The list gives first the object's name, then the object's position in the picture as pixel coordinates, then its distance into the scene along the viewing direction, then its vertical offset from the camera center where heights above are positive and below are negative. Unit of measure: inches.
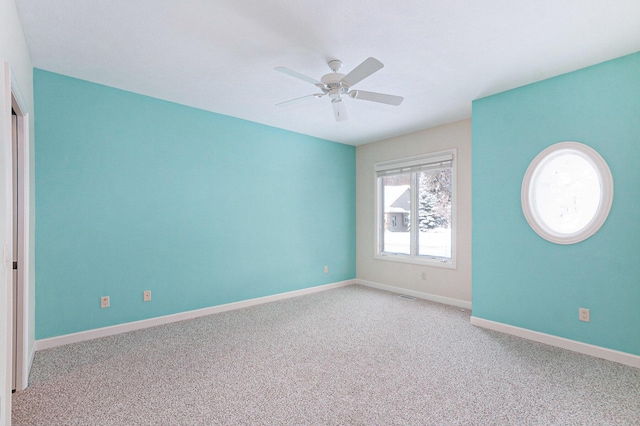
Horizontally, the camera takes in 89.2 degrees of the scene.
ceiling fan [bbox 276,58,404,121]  95.6 +41.0
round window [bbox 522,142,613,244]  116.2 +7.4
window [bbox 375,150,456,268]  183.2 +1.6
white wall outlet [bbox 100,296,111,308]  129.4 -35.5
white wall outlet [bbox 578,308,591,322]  114.2 -36.7
